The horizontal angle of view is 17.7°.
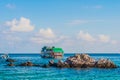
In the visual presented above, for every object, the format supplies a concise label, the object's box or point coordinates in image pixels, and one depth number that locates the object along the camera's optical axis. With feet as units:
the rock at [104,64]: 355.93
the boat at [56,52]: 643.78
